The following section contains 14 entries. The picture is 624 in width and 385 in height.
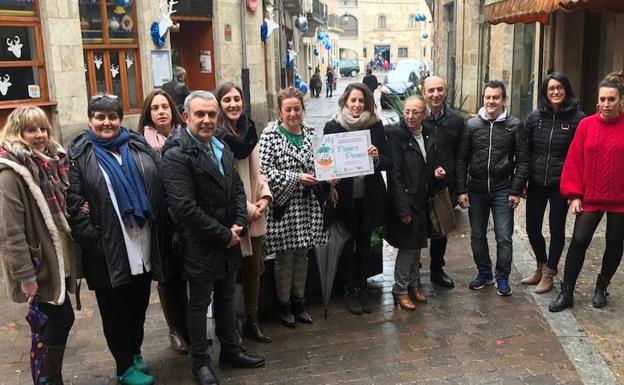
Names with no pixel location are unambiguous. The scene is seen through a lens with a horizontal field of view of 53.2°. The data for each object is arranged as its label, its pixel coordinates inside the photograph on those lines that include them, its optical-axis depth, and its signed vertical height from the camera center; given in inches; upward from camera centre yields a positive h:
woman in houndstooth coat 173.5 -29.5
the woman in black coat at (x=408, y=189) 189.8 -31.3
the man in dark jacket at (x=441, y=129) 194.4 -13.8
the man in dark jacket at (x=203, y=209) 137.9 -26.5
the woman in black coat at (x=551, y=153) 191.6 -21.8
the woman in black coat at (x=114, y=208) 135.8 -25.1
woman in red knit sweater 178.1 -29.4
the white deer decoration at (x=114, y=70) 468.1 +17.2
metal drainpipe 595.2 +23.4
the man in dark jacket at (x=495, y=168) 194.9 -26.3
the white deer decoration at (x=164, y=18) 481.1 +56.4
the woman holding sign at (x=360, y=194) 182.1 -32.1
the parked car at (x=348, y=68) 2357.3 +71.5
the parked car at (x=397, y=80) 971.0 +9.8
